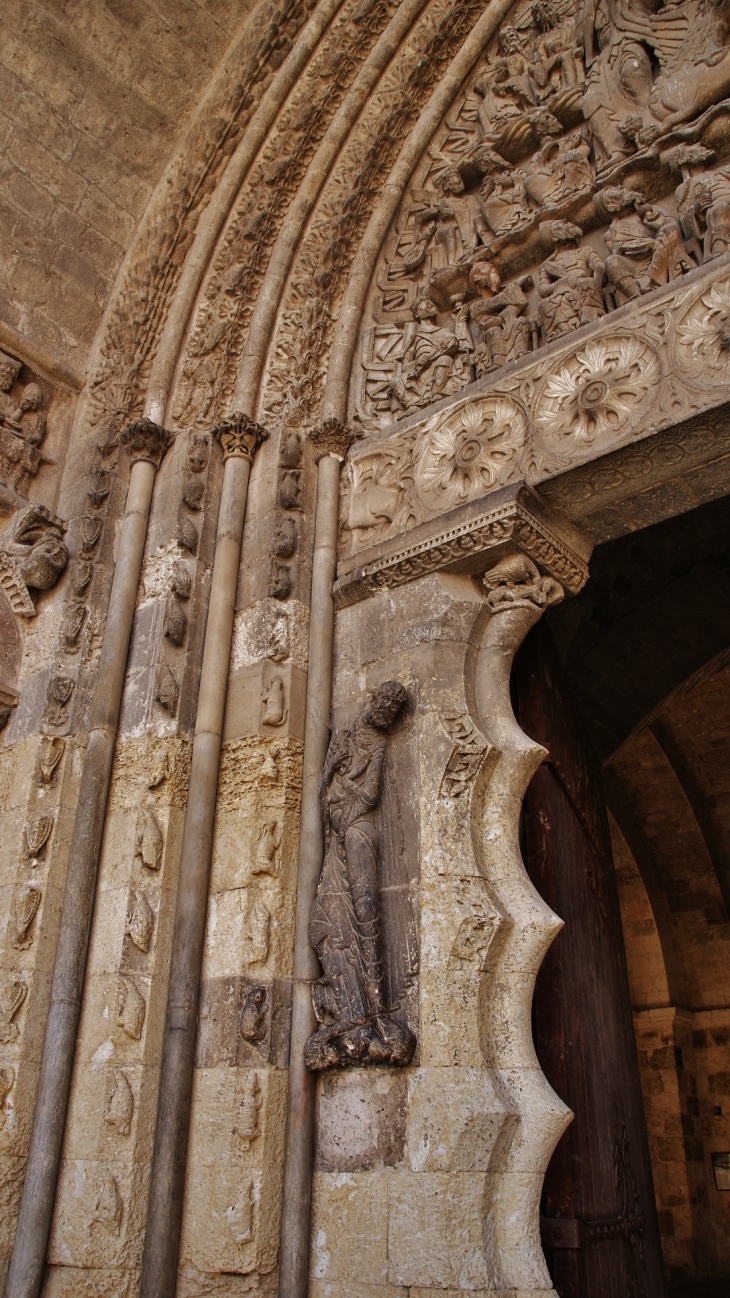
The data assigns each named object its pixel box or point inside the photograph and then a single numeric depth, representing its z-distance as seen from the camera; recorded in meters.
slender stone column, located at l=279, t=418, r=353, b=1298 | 3.78
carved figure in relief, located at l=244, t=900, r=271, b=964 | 4.23
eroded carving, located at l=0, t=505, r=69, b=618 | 5.56
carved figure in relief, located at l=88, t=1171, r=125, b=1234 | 3.92
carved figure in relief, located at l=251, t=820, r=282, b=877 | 4.37
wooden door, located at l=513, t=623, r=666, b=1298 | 4.02
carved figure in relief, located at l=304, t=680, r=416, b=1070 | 3.85
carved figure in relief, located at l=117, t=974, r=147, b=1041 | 4.19
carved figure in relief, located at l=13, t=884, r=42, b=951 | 4.55
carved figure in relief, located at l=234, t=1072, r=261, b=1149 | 3.92
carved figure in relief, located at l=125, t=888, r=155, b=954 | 4.37
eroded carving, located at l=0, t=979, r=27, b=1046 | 4.39
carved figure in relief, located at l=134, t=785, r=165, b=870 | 4.52
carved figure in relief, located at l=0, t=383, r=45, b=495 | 5.97
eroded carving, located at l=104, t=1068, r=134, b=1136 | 4.05
